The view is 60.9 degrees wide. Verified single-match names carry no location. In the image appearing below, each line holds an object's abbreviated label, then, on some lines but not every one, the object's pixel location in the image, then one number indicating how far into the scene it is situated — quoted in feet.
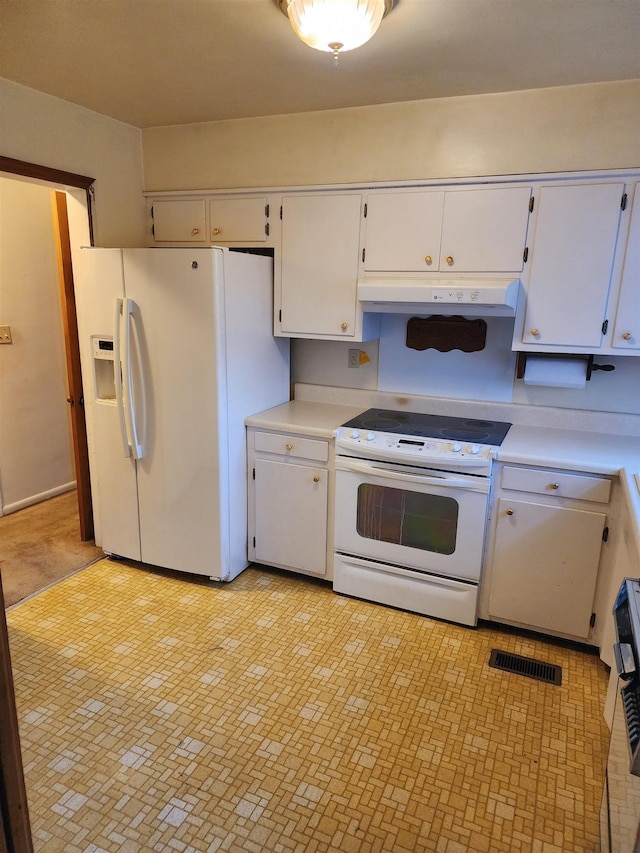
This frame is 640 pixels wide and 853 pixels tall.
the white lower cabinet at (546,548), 7.55
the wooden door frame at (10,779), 2.97
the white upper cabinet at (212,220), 9.93
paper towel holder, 8.66
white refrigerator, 8.63
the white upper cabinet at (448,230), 8.27
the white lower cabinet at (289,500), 9.30
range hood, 7.95
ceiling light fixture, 5.27
